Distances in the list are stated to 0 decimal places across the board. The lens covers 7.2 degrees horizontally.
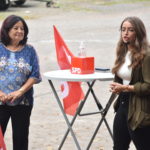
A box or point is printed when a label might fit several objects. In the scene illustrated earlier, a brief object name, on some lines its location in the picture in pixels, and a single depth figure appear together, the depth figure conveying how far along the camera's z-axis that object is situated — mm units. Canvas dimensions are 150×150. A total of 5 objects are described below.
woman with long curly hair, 10089
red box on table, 12130
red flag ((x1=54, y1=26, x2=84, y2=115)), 13147
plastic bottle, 12418
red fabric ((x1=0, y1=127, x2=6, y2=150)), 10940
